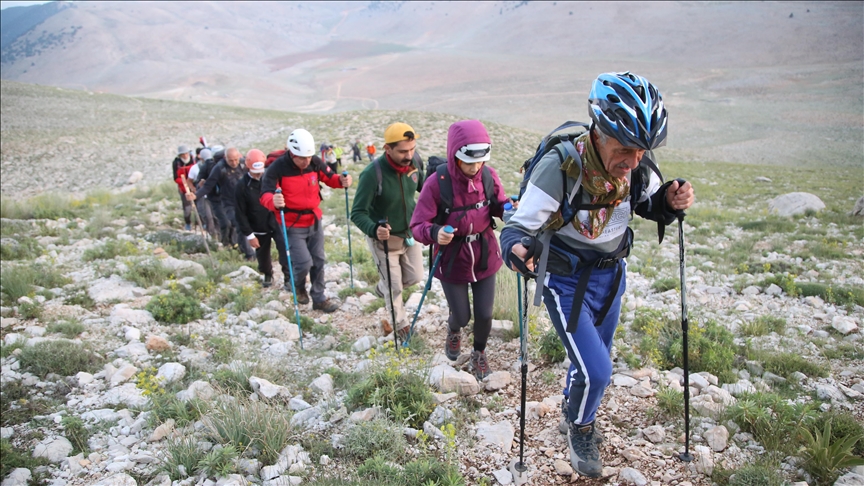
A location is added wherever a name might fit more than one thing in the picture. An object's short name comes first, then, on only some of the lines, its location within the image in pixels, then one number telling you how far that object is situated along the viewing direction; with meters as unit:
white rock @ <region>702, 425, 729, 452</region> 3.69
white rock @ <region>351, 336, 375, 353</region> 6.11
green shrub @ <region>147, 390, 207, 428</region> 4.46
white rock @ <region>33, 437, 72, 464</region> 4.14
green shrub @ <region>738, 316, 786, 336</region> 5.47
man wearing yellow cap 5.63
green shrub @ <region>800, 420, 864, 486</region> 3.23
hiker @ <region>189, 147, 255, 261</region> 10.27
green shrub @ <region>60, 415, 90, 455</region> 4.31
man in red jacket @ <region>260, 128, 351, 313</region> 7.02
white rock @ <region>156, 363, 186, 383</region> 5.29
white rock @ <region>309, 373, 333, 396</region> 4.96
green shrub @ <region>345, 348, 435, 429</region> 4.31
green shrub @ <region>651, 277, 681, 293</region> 7.39
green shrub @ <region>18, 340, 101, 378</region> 5.53
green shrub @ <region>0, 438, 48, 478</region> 3.98
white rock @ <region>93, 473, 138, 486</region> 3.73
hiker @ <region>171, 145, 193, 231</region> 12.90
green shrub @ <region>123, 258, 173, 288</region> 8.38
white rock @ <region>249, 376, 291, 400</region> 4.79
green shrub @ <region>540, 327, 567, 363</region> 5.14
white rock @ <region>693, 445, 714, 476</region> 3.49
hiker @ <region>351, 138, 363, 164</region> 23.05
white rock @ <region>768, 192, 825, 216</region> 12.25
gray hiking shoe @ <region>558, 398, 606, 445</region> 4.00
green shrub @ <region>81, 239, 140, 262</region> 9.77
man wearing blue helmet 3.03
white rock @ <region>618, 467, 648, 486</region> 3.44
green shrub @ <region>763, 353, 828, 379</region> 4.53
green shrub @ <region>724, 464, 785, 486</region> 3.20
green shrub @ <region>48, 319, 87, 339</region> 6.41
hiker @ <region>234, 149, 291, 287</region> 8.23
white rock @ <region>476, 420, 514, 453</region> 3.99
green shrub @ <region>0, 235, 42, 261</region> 10.02
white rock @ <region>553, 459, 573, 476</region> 3.63
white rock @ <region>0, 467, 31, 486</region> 3.83
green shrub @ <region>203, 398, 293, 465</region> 3.90
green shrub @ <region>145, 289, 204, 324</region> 7.03
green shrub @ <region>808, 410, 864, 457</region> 3.48
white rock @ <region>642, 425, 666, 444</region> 3.86
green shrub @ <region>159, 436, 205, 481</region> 3.77
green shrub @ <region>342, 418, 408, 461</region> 3.85
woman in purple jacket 4.57
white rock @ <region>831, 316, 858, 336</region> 5.36
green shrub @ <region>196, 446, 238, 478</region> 3.67
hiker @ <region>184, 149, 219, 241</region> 11.81
